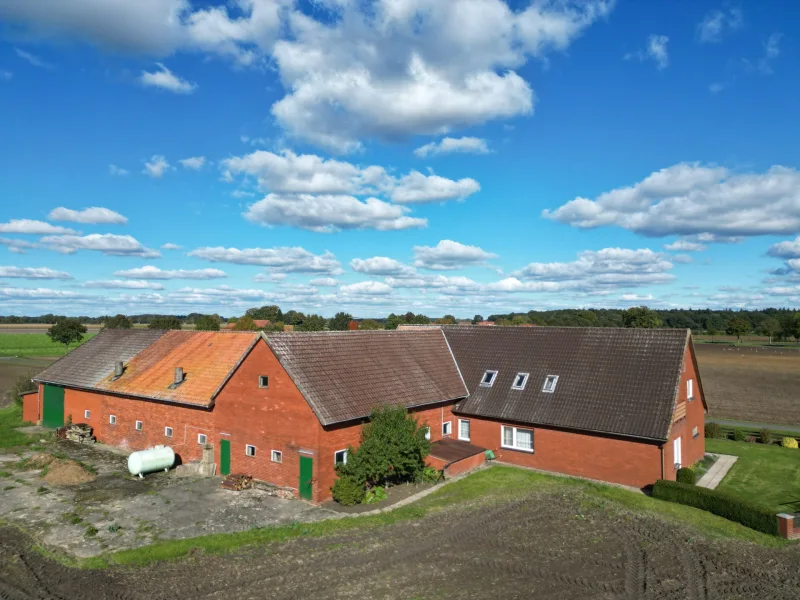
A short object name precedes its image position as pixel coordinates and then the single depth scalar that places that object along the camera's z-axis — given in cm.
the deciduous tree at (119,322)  9994
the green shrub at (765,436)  3378
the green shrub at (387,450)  2256
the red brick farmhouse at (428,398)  2369
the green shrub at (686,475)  2381
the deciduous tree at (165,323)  9085
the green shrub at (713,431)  3553
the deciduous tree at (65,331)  7875
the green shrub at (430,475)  2489
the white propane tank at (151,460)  2602
